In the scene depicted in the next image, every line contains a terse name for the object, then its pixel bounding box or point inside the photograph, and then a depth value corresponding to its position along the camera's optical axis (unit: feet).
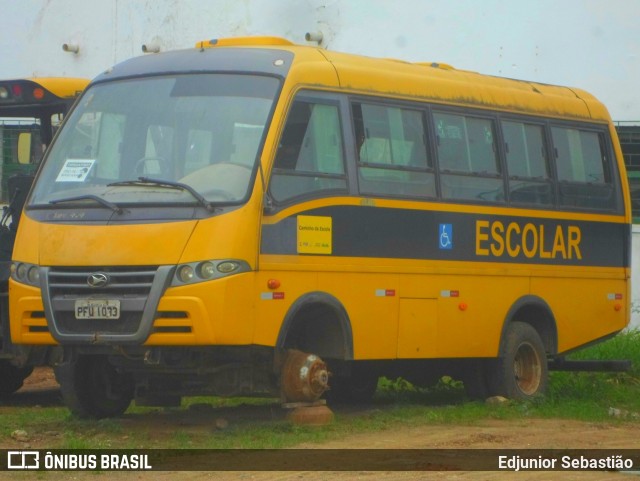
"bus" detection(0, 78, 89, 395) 56.92
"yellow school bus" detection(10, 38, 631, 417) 44.75
